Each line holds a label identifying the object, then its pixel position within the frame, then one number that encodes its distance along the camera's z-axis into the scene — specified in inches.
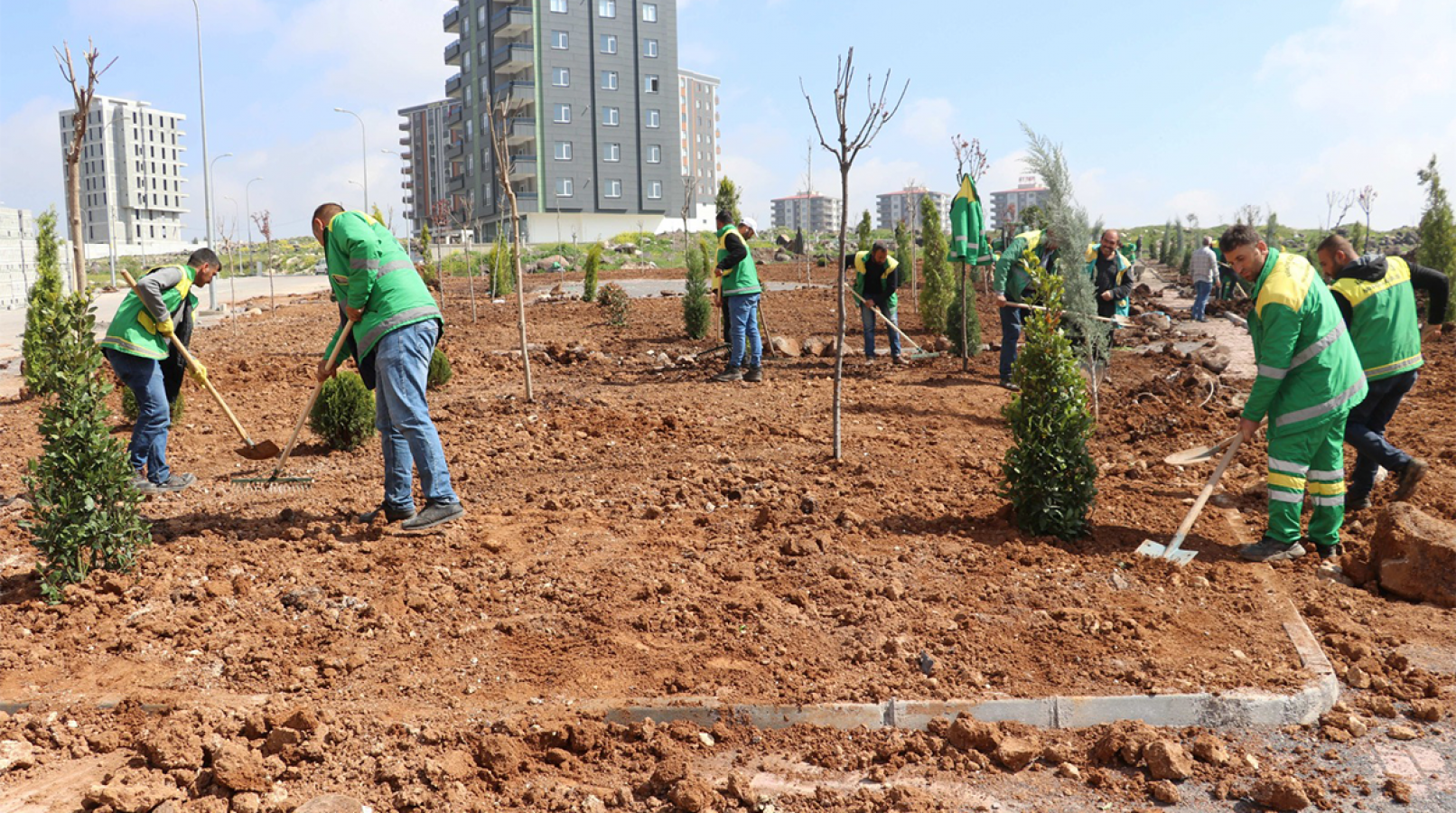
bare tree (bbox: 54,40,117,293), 250.2
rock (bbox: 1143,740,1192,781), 120.5
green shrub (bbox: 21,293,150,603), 171.3
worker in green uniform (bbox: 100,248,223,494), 247.8
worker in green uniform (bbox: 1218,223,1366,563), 185.6
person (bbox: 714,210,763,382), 382.0
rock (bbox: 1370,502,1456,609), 176.4
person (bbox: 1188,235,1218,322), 688.4
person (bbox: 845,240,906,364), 448.8
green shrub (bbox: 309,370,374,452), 280.8
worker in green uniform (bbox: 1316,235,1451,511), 215.3
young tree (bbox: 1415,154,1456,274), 615.8
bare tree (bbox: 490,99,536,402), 324.9
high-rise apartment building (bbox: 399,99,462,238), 3304.6
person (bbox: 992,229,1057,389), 363.6
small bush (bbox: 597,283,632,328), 607.8
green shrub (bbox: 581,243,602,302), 756.0
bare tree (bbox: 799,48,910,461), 244.2
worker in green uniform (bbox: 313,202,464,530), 199.8
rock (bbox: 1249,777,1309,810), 113.7
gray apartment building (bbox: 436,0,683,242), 2233.0
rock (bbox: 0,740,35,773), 125.5
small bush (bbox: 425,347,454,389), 380.2
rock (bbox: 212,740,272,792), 117.3
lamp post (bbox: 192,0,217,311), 947.3
